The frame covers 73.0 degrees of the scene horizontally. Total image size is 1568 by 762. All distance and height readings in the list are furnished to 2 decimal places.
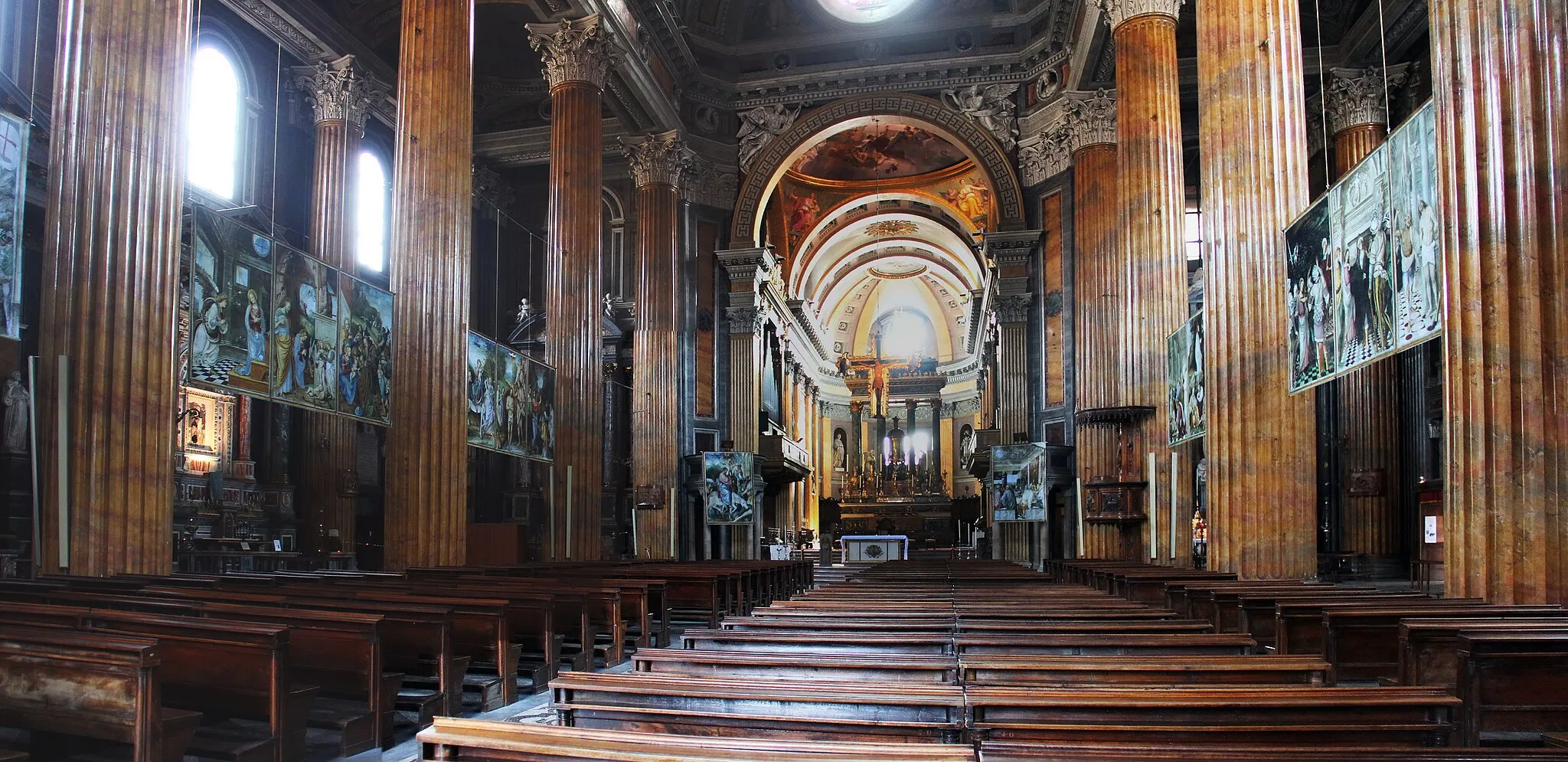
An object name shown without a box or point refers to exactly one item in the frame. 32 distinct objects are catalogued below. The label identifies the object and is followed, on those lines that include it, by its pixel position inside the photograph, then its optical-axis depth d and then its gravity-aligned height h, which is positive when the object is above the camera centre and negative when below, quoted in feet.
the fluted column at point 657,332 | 72.23 +9.53
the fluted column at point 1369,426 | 56.34 +1.97
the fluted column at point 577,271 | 54.49 +10.28
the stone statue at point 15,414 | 41.39 +2.26
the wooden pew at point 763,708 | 9.50 -2.34
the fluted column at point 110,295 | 23.63 +4.05
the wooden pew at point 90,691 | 11.09 -2.36
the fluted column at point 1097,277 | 55.01 +10.71
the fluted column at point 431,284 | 38.91 +7.00
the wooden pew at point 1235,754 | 7.27 -2.11
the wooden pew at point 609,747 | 7.44 -2.06
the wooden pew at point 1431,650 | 14.03 -2.53
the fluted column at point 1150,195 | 49.88 +12.81
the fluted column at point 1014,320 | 81.00 +11.16
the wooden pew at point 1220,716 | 9.05 -2.28
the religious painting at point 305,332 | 33.30 +4.48
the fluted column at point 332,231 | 56.75 +13.33
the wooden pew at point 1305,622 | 17.89 -2.73
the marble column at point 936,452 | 161.07 +2.01
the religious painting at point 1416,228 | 21.90 +5.00
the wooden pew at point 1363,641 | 16.63 -2.84
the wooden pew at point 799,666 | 12.91 -2.51
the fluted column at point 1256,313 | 32.17 +4.72
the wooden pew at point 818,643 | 15.39 -2.63
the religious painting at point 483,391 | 45.55 +3.35
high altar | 136.15 -4.74
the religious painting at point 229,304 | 29.50 +4.79
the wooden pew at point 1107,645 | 14.75 -2.58
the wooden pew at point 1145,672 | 12.04 -2.41
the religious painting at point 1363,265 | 24.75 +4.81
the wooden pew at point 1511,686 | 12.48 -2.66
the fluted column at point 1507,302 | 18.97 +2.95
